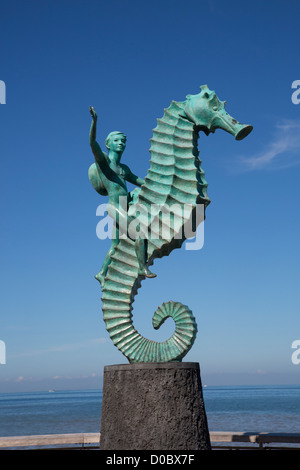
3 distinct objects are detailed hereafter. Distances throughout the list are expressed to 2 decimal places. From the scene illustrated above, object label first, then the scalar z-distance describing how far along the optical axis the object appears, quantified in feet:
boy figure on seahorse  20.31
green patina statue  19.52
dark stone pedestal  17.07
